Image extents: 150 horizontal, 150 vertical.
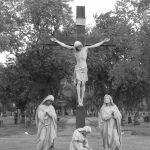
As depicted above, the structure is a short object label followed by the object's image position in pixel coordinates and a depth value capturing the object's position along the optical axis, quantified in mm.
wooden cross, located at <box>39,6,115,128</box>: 13117
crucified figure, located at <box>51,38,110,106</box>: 12906
